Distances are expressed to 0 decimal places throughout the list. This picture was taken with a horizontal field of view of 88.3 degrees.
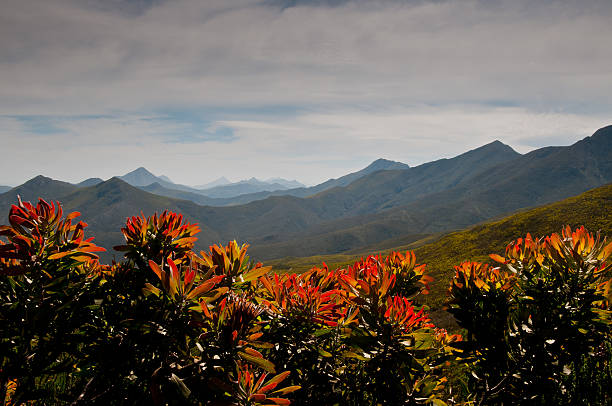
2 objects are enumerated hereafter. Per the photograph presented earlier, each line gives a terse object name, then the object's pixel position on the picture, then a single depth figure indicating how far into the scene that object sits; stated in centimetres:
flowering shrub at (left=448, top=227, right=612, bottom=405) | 342
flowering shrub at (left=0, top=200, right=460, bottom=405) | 256
